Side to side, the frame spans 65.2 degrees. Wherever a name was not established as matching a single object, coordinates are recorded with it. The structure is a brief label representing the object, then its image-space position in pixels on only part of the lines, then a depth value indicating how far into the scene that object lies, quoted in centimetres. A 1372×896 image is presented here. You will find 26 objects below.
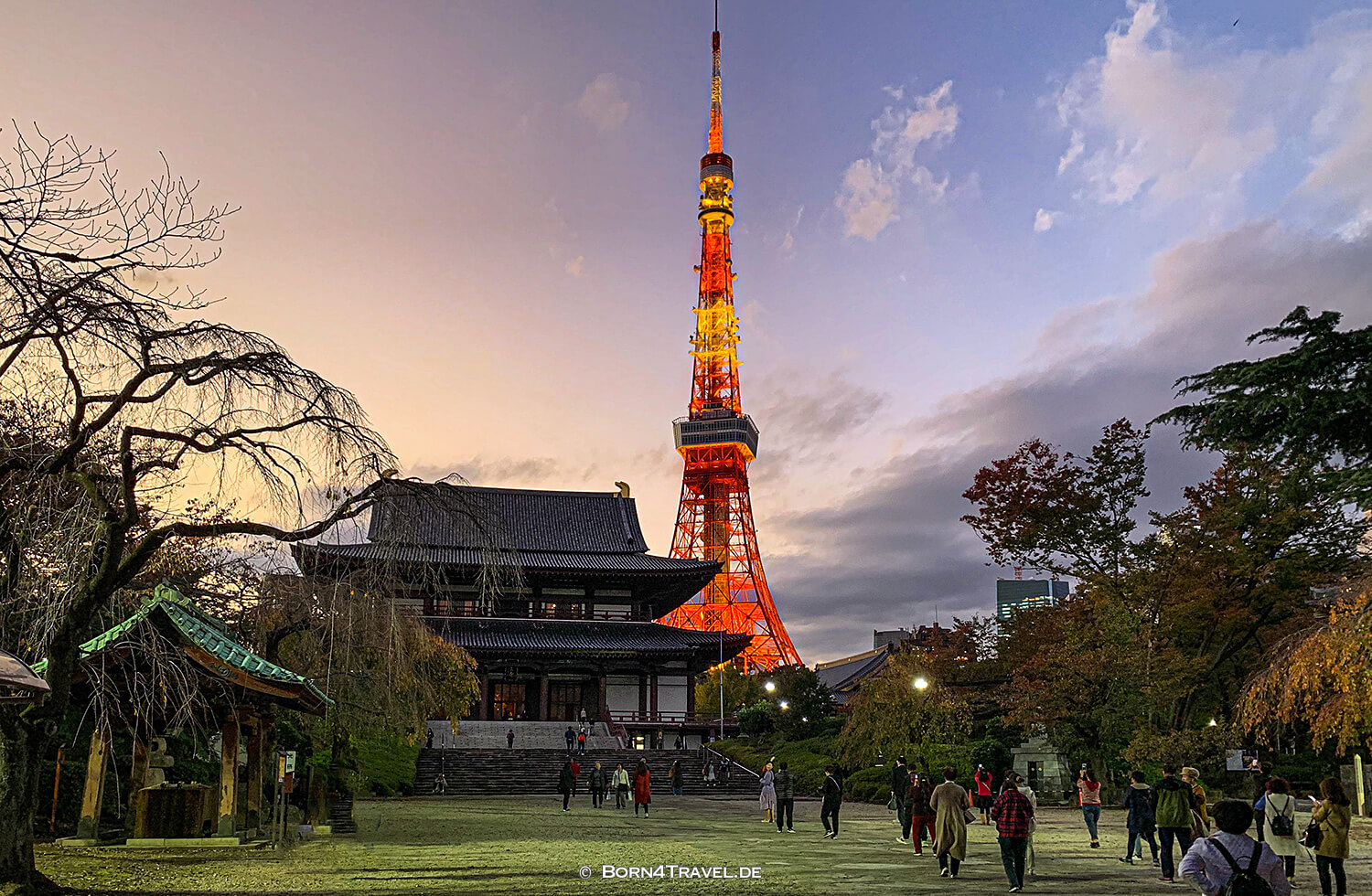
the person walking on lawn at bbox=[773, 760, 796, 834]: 2080
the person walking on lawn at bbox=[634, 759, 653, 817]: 2564
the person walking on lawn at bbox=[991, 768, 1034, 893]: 1148
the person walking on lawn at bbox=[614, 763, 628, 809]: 2800
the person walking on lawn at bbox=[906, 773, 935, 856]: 1610
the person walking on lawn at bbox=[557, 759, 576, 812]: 2739
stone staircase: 3700
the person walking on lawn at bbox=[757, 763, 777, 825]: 2319
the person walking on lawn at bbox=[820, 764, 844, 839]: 1944
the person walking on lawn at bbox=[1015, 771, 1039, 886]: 1253
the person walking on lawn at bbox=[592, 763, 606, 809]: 2850
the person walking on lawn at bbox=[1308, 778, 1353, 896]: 1055
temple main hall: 4891
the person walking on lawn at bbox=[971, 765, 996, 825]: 1689
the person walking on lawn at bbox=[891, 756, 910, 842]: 1883
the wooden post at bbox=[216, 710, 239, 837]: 1541
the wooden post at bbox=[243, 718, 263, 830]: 1730
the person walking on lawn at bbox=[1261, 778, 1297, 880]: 1141
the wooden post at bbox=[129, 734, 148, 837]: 1553
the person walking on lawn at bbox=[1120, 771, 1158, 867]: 1446
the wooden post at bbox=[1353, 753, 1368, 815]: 2412
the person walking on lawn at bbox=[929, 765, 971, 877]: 1287
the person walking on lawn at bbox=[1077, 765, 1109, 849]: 1686
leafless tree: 815
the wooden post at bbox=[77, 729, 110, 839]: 1470
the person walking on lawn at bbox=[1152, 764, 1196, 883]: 1260
